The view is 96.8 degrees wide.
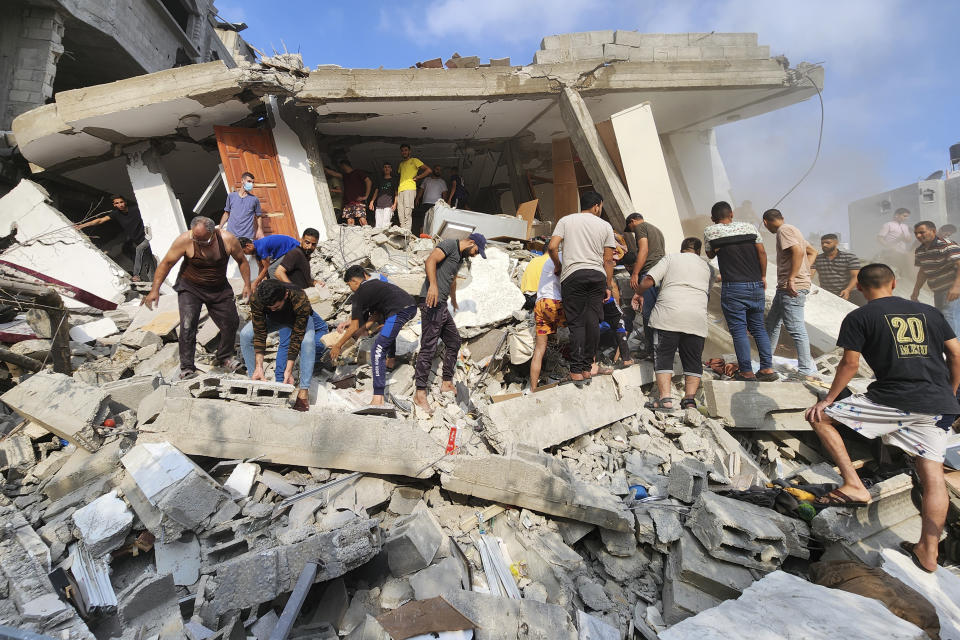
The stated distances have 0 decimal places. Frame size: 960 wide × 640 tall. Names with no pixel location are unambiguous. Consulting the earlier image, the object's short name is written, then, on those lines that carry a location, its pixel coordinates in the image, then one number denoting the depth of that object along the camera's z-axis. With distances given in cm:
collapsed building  224
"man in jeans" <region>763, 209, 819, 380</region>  431
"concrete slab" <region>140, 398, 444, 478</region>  306
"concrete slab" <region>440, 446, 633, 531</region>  300
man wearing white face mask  641
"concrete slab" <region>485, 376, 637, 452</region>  368
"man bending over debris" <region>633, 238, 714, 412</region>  410
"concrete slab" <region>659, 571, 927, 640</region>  188
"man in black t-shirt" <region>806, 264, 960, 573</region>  255
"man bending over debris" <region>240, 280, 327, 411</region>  358
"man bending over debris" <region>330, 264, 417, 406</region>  388
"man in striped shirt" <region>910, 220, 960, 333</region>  509
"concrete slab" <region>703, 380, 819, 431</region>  409
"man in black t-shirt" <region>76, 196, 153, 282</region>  735
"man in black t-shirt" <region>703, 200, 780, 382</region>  427
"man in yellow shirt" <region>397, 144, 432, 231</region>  775
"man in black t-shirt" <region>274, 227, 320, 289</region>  431
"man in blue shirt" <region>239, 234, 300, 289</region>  463
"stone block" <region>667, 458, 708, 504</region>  321
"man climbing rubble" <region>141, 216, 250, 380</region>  394
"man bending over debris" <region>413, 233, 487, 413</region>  402
